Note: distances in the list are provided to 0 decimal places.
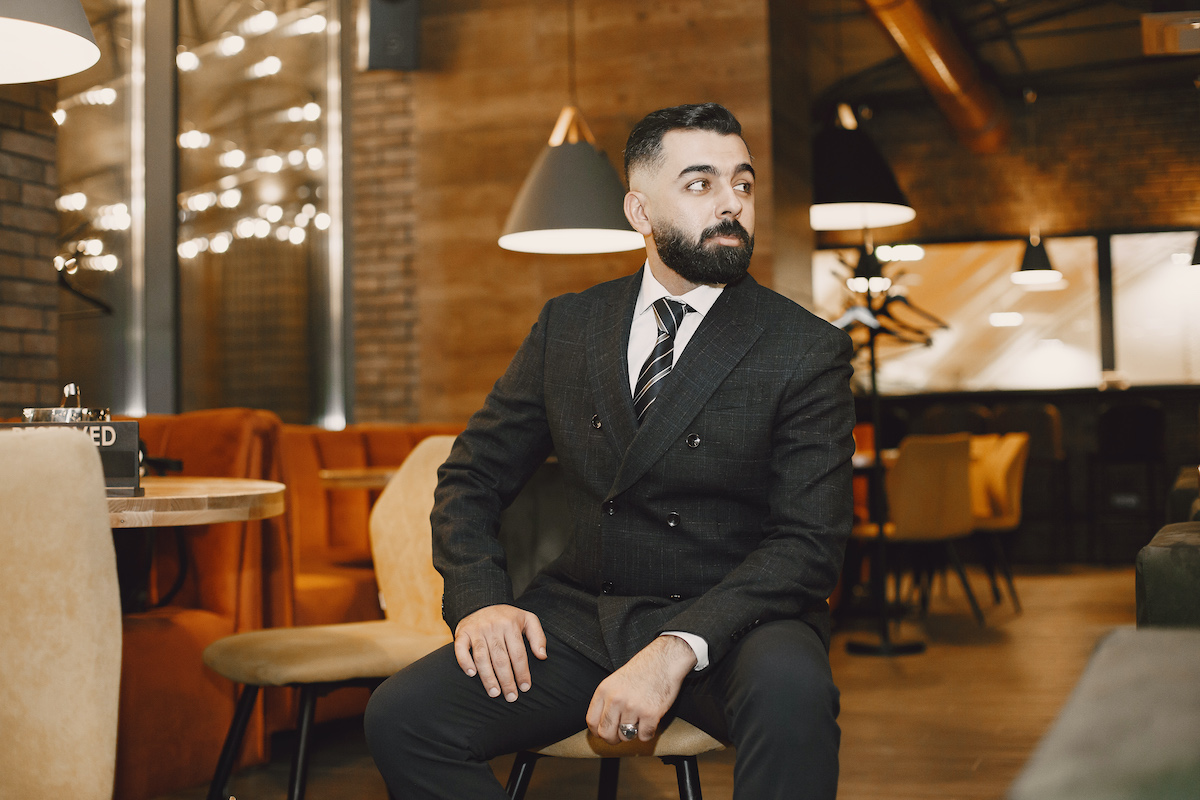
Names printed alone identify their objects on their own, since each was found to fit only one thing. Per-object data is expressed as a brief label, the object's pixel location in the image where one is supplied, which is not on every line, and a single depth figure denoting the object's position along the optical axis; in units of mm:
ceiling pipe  6324
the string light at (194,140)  5117
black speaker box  5766
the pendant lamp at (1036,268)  8594
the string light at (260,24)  5688
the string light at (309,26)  6086
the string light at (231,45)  5441
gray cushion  432
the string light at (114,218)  4660
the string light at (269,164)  5746
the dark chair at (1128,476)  8664
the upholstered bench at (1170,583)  1590
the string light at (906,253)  9828
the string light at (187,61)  5102
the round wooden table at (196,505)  1753
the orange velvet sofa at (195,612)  2646
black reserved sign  1904
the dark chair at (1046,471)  8727
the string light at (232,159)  5379
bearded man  1373
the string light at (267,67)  5727
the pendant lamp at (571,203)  3592
